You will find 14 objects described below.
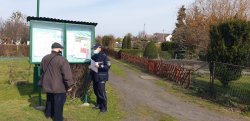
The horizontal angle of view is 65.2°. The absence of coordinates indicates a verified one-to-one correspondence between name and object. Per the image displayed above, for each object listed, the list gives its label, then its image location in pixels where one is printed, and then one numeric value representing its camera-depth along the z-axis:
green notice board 5.13
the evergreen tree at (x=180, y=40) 26.13
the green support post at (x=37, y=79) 5.04
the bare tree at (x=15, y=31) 35.81
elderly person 4.23
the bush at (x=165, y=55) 27.04
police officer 5.08
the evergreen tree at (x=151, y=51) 24.46
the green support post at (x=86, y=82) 5.61
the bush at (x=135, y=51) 26.74
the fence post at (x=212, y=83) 7.92
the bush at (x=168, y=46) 29.85
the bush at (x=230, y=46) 8.14
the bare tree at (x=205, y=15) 21.33
